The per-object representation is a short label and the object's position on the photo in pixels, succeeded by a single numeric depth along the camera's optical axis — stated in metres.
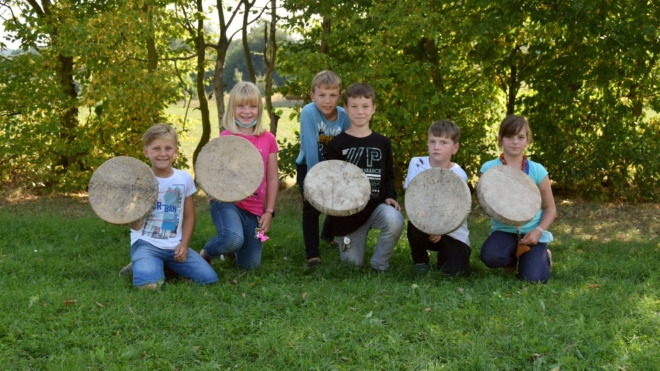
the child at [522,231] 4.94
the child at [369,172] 5.07
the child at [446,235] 5.00
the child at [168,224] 4.90
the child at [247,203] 5.19
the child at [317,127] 5.22
